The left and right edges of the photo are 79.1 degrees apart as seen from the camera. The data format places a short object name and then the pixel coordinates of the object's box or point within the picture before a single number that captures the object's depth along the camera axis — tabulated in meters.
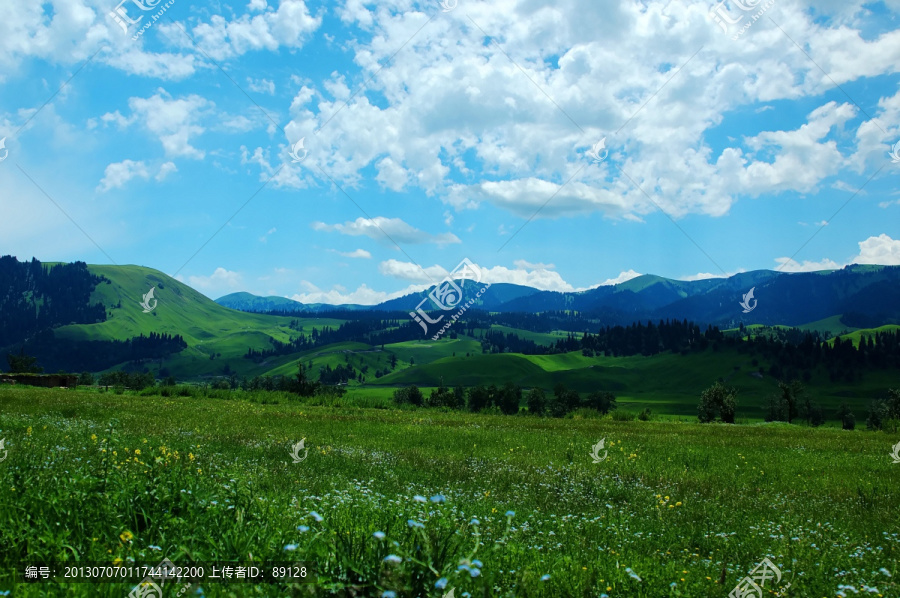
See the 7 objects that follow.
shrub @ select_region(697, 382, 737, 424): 104.96
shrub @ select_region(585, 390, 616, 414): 168.38
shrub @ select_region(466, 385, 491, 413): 153.25
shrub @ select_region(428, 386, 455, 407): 116.20
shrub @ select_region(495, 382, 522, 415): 146.62
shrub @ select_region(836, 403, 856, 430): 172.75
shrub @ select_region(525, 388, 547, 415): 154.25
